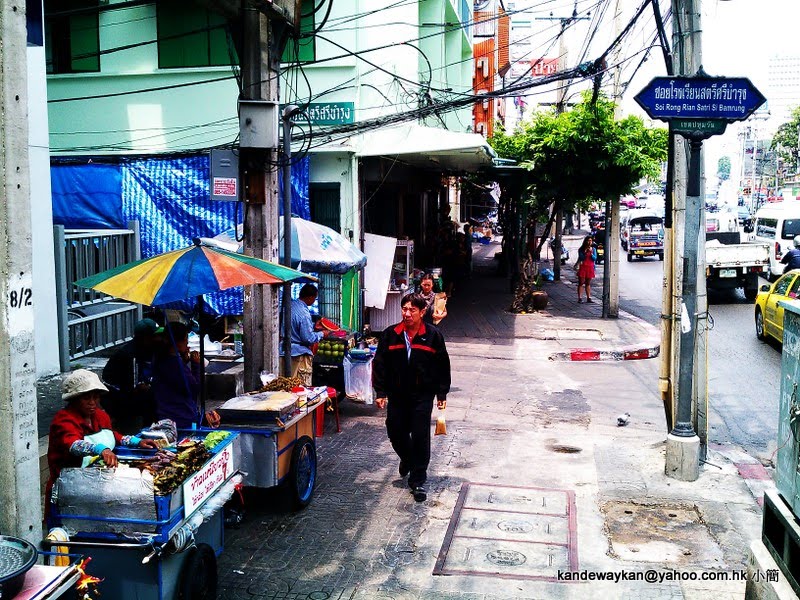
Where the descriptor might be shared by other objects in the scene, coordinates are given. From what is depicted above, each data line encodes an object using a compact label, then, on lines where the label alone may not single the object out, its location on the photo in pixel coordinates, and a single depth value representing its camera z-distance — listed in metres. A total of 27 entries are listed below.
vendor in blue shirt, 10.36
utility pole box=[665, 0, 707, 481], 8.17
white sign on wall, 15.96
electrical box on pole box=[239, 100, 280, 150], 8.48
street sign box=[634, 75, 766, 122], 7.68
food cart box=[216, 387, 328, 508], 6.81
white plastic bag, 10.84
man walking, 7.64
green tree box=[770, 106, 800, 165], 62.23
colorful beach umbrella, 6.55
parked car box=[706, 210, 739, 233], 40.00
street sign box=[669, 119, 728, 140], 7.79
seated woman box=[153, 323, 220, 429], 6.87
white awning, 14.10
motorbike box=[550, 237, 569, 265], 35.37
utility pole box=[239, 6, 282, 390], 8.48
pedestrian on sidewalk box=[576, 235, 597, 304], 22.39
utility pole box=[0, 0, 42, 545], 3.96
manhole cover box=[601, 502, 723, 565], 6.44
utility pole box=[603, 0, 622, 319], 19.58
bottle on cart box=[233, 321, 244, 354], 12.80
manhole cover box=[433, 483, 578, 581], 6.21
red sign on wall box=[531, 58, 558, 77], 40.22
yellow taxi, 15.50
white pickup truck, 22.36
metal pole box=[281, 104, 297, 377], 9.59
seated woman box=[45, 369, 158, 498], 5.03
